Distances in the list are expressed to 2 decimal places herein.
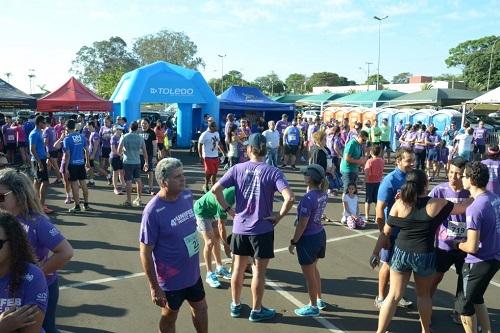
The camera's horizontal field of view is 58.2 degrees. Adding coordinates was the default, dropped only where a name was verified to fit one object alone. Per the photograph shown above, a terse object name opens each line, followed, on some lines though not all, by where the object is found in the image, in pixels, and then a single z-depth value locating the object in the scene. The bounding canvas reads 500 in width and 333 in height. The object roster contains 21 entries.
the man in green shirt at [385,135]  16.72
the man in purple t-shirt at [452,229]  4.40
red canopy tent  16.80
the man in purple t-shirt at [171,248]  3.40
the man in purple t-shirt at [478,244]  3.79
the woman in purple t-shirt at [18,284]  2.06
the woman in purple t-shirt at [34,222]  2.79
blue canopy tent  21.97
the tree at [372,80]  91.06
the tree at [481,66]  56.51
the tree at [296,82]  110.19
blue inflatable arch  18.39
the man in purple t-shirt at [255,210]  4.46
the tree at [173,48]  71.81
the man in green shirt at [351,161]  9.02
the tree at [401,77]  117.50
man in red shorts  10.79
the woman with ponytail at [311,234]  4.64
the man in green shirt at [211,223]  5.25
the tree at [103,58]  77.31
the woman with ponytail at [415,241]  3.85
